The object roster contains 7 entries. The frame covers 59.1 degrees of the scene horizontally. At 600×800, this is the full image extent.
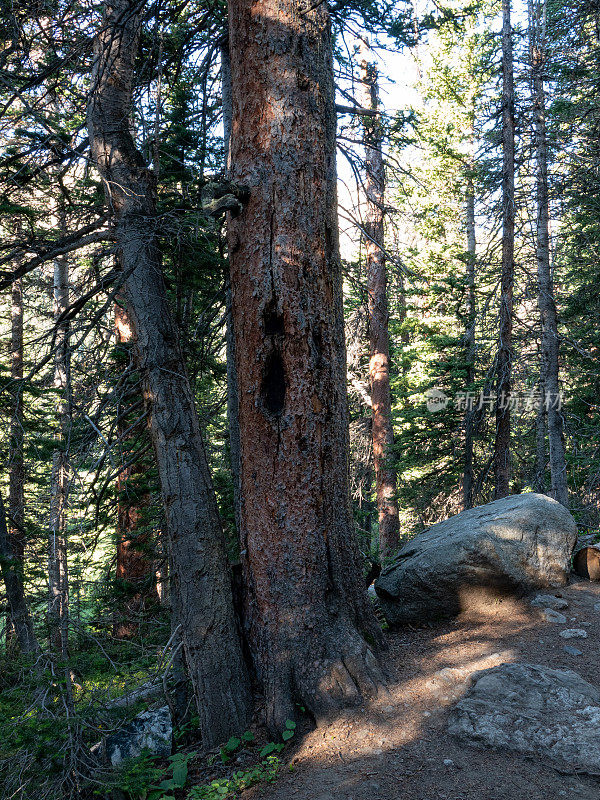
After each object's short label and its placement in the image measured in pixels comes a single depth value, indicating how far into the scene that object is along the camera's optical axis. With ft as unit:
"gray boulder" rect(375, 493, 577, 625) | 18.12
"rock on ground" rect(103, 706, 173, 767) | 13.41
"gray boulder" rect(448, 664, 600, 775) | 10.63
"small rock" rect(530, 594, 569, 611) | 17.88
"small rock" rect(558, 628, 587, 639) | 16.01
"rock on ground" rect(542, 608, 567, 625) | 17.13
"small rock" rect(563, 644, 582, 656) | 14.96
